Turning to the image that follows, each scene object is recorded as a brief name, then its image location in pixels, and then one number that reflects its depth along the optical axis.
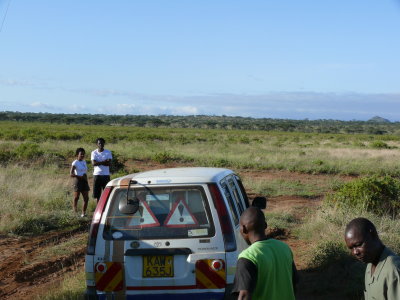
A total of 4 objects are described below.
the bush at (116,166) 22.78
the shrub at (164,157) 27.20
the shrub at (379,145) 45.28
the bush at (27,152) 24.30
